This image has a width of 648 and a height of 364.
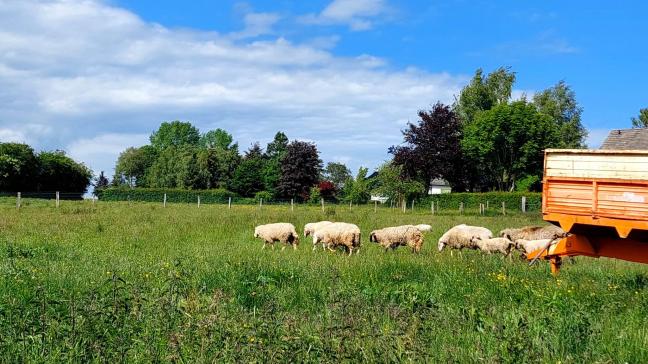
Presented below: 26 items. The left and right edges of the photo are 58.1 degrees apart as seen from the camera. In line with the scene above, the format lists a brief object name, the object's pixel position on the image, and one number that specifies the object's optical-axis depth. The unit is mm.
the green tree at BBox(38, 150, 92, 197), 72375
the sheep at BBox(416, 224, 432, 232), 25411
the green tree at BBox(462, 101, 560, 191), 66125
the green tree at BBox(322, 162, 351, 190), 135125
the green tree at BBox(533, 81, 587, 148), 76000
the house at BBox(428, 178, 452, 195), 106500
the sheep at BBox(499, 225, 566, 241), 19859
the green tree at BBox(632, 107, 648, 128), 85312
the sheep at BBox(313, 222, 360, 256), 18969
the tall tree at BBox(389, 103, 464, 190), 65375
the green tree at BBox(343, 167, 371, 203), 66875
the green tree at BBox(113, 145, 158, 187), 114062
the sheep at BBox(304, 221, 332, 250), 21969
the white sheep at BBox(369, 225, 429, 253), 19047
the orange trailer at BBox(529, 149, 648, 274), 9750
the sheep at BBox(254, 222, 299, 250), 20234
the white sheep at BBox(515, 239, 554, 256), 16694
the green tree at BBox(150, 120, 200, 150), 135375
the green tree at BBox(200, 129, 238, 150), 135375
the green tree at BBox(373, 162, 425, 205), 56875
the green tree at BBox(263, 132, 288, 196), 85000
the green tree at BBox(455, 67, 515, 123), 77250
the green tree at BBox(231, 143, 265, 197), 87375
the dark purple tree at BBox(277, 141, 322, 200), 80562
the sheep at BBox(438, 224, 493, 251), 19500
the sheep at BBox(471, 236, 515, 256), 17891
